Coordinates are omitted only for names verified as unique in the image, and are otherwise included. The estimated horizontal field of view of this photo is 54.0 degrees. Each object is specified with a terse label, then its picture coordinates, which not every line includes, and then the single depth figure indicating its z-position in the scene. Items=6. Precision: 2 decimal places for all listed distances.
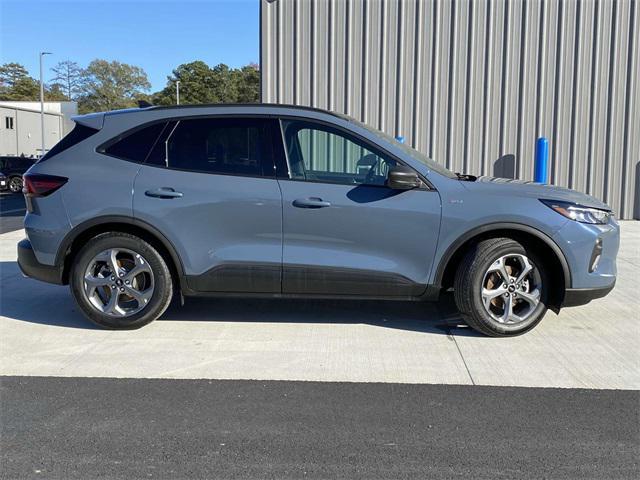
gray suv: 4.83
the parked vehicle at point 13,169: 23.73
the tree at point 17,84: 75.25
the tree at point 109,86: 84.94
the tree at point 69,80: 85.81
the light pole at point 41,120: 37.63
